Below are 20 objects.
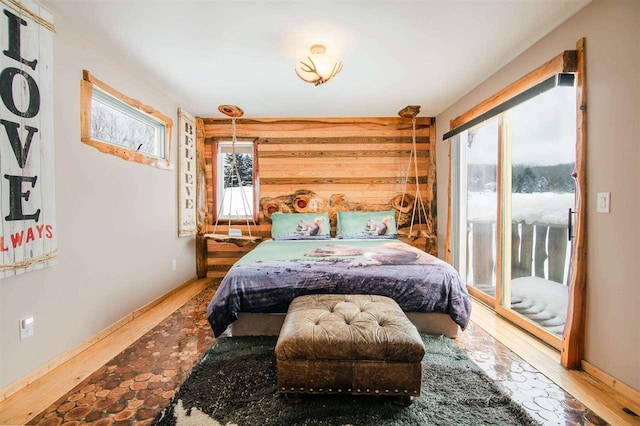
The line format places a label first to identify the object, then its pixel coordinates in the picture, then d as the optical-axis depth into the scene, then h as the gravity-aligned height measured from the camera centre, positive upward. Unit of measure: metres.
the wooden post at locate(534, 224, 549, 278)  2.67 -0.37
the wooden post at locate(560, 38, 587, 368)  1.76 -0.28
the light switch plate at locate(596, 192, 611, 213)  1.64 +0.04
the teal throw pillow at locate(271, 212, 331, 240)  3.50 -0.21
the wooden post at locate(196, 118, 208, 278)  3.98 +0.07
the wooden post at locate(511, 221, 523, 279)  2.82 -0.43
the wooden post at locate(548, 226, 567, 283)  2.51 -0.37
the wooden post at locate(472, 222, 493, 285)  3.12 -0.48
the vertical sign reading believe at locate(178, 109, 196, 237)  3.54 +0.46
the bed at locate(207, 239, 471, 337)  2.07 -0.58
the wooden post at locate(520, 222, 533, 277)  2.78 -0.40
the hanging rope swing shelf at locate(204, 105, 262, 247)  3.58 +0.01
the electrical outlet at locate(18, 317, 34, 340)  1.64 -0.69
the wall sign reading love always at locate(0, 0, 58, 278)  1.55 +0.40
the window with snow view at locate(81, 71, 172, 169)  2.17 +0.78
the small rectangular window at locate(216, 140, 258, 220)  4.07 +0.41
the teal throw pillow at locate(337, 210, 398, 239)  3.55 -0.19
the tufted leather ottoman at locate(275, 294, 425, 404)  1.39 -0.75
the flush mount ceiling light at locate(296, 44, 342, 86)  2.15 +1.10
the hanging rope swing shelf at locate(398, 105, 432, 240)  3.93 +0.13
